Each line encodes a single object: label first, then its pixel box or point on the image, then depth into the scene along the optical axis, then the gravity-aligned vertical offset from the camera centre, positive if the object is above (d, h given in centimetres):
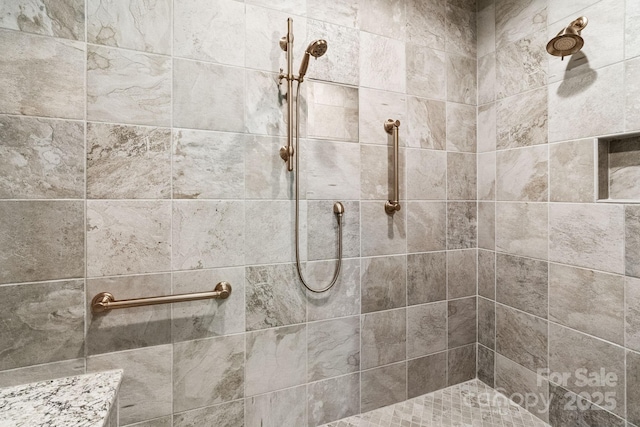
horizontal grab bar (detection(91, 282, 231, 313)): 105 -32
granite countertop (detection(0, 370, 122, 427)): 85 -58
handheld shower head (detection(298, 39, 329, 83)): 113 +61
